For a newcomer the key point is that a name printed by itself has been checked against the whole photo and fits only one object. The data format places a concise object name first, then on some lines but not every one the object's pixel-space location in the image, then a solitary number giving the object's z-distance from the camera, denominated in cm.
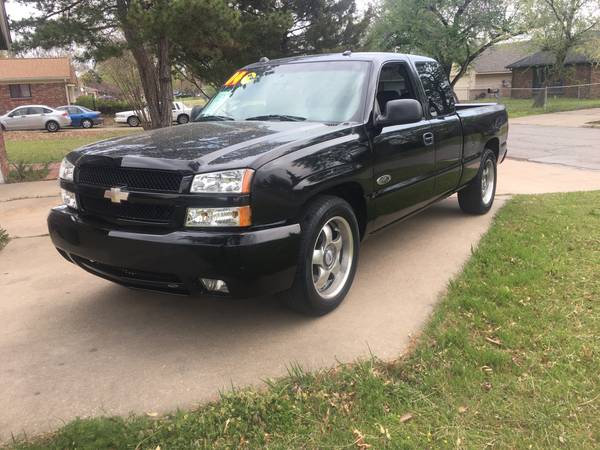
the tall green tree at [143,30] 1051
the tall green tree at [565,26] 3148
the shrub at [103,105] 4078
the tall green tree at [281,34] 1512
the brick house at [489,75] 4950
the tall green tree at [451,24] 3131
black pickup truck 302
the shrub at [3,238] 577
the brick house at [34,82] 3894
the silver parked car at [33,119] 2895
